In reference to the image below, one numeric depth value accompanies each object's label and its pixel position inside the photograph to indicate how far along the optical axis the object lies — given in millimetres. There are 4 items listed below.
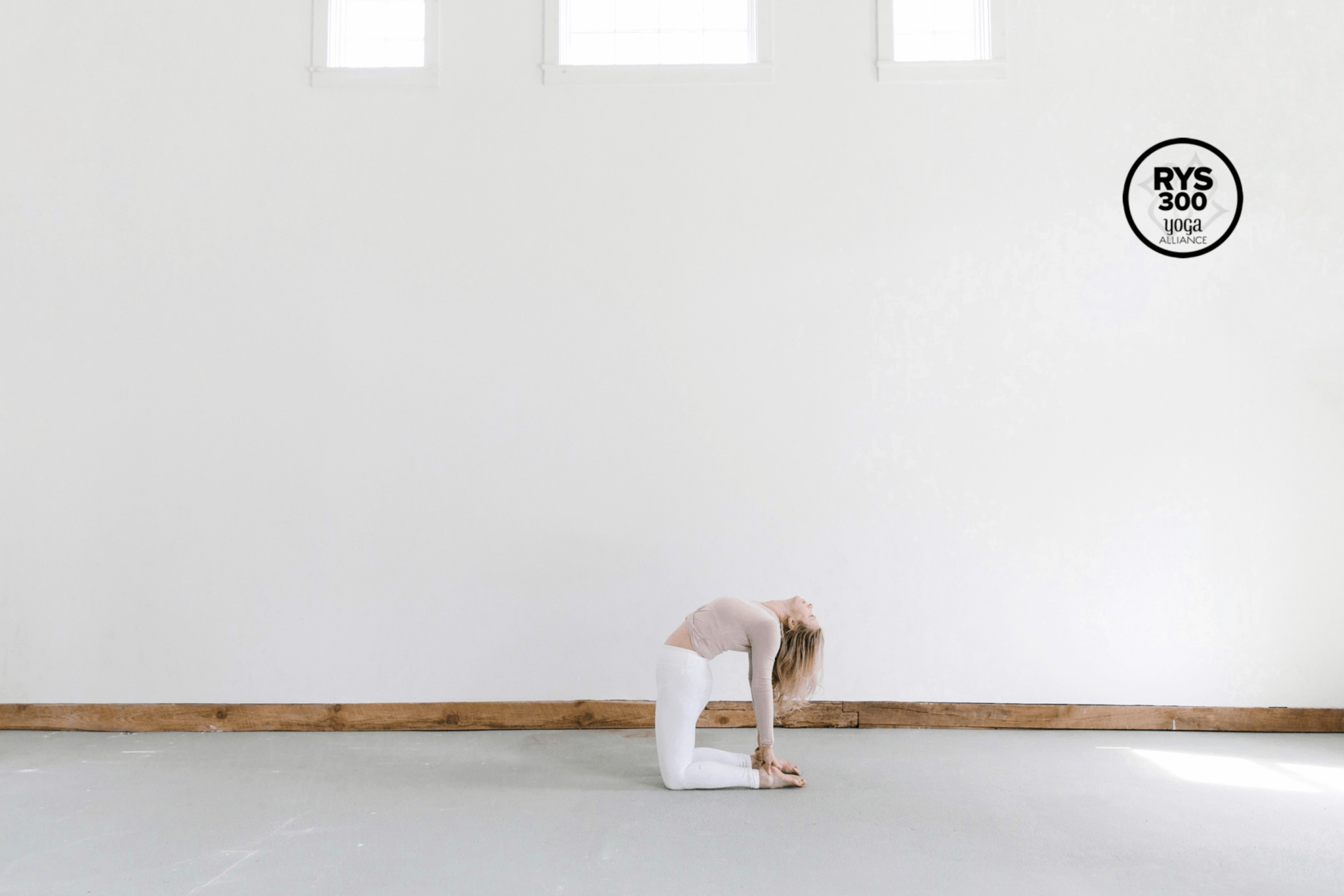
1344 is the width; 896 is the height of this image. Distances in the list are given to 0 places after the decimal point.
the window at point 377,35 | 4430
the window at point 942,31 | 4379
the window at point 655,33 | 4441
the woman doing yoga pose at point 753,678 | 3326
